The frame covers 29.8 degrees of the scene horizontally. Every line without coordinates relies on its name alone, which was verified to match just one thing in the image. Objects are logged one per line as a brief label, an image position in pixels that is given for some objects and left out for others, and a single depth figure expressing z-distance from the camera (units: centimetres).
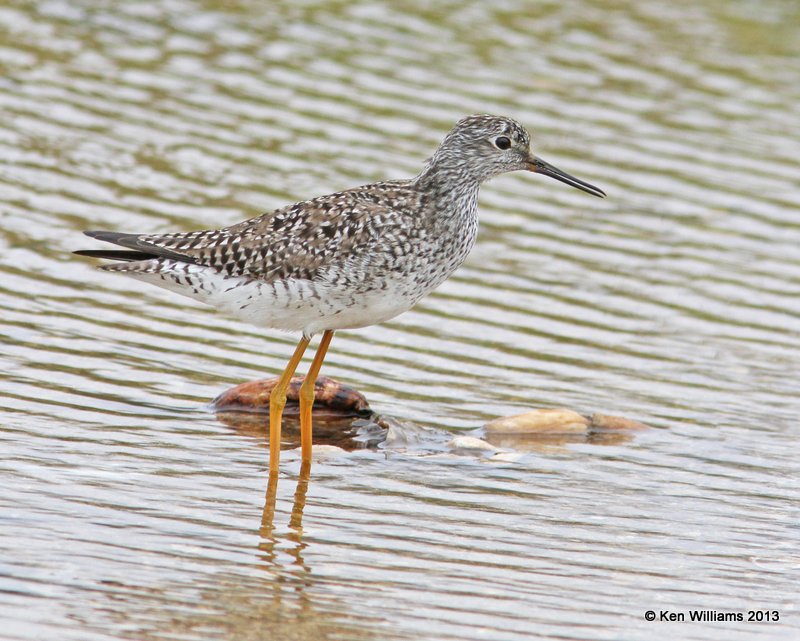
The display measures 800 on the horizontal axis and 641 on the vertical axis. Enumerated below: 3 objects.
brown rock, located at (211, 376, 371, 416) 1125
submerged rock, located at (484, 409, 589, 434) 1112
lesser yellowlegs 1011
